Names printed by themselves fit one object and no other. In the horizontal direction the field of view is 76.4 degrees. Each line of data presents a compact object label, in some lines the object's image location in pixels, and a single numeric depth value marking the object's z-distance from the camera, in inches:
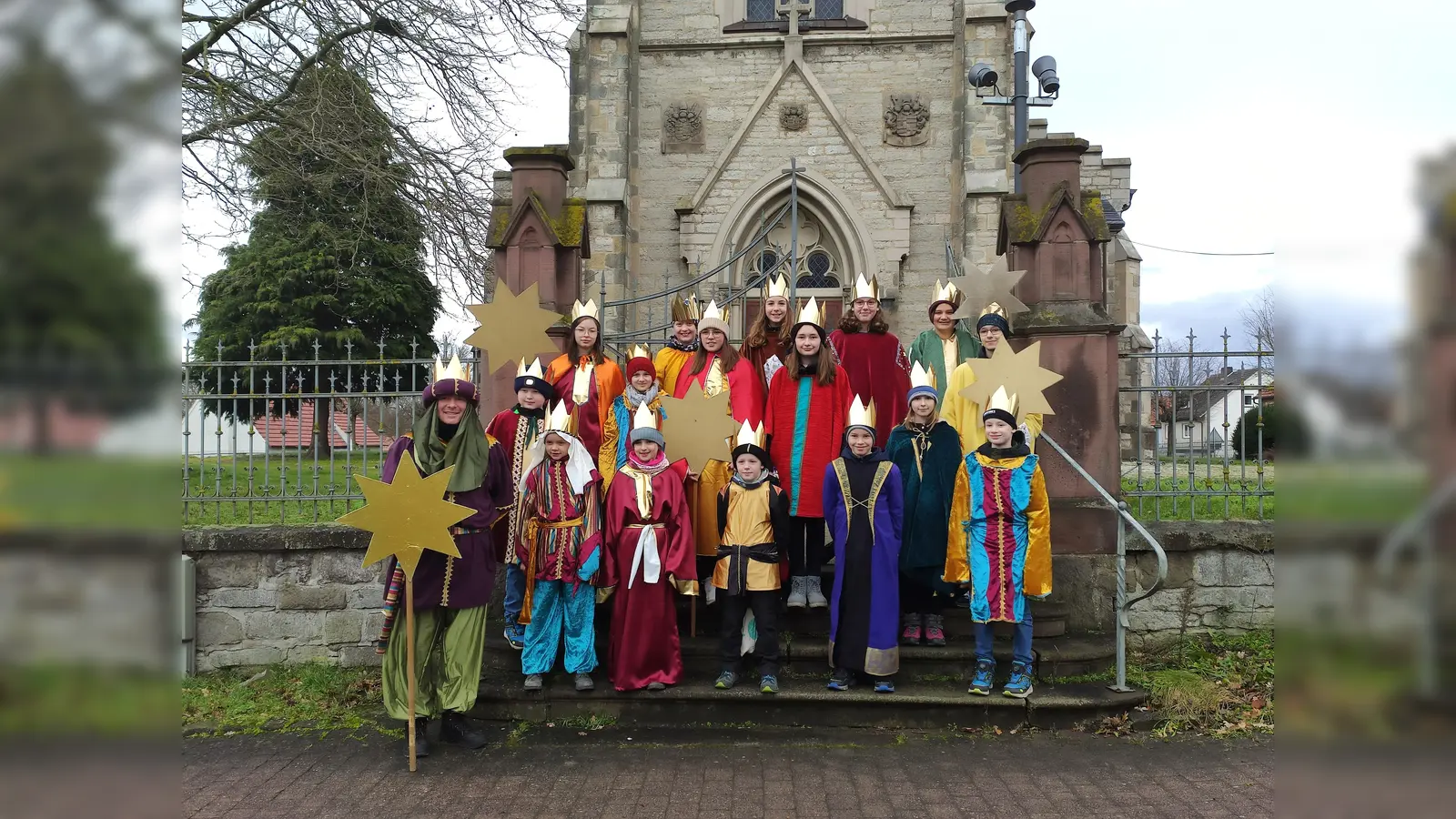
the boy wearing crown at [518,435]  233.8
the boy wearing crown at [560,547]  220.2
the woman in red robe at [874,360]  267.0
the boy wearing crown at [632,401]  245.9
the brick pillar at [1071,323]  271.3
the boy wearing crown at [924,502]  231.5
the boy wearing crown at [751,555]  221.5
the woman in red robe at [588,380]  251.0
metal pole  368.5
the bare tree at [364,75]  393.1
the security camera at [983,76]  387.9
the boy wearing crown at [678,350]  265.6
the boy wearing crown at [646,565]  222.7
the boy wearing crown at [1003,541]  217.5
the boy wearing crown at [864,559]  219.9
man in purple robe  208.2
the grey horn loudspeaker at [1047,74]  373.7
